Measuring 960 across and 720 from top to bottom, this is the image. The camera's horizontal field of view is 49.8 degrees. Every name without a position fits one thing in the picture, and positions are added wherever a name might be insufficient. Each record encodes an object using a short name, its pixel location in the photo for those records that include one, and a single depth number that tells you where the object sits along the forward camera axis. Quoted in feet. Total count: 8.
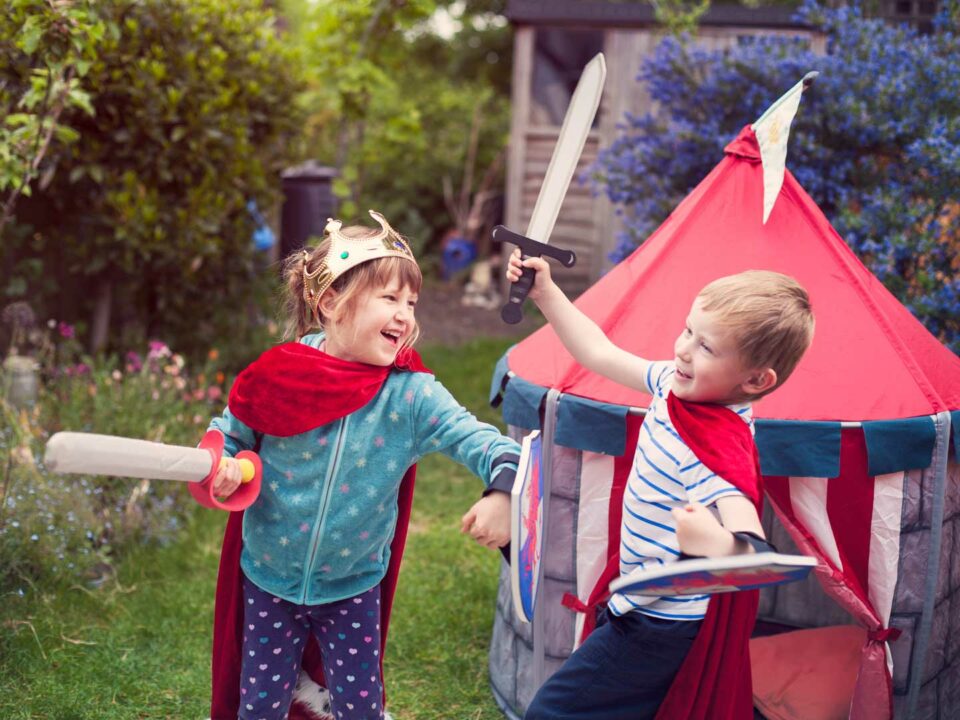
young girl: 7.02
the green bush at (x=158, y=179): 16.48
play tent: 8.18
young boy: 6.12
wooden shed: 27.94
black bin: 28.99
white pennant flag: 8.53
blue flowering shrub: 12.95
